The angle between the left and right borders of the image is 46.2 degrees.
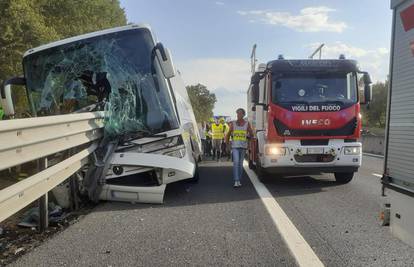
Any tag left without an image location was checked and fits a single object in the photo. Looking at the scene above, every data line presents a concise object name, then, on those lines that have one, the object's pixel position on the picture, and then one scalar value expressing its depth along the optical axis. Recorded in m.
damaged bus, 7.63
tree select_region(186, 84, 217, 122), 82.64
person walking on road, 10.63
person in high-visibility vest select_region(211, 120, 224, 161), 19.09
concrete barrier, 26.73
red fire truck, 9.80
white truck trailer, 3.50
